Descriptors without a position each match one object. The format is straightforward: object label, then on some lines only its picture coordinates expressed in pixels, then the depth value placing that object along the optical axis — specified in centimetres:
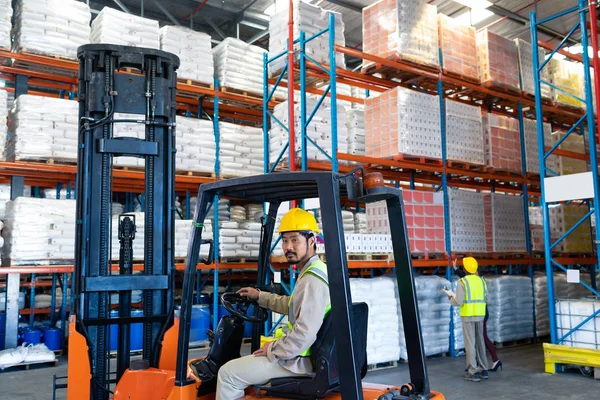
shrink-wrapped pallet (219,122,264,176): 1056
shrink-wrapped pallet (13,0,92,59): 905
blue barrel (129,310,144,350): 891
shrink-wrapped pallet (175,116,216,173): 995
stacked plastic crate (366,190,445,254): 897
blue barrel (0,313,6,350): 908
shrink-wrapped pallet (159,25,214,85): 1017
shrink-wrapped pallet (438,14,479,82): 981
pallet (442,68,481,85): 982
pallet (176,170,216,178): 1014
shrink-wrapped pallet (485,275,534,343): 1002
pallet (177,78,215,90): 1034
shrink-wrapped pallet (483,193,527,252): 1034
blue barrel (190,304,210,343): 1038
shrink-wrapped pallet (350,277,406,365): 812
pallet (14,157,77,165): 887
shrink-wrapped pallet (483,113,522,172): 1029
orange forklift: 269
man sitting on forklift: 267
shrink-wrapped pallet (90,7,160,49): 957
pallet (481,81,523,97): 1037
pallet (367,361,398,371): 825
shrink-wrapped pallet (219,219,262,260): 1034
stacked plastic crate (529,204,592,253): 1139
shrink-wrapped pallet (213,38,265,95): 1093
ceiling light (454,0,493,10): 1161
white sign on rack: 752
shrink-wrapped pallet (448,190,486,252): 974
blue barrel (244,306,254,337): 1109
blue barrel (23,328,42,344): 928
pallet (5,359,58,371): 844
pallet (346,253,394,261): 859
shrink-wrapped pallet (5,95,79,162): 880
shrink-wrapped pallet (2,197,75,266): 867
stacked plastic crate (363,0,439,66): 908
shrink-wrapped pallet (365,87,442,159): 891
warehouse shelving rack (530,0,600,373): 749
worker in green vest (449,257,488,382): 747
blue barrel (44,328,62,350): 940
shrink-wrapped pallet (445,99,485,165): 961
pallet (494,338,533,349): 1016
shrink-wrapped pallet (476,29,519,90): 1033
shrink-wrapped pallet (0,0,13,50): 896
